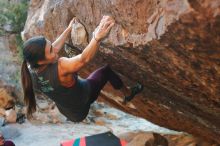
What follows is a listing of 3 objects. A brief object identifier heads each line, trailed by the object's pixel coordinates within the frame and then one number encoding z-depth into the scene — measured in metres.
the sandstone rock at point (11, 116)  8.86
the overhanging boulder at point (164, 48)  2.29
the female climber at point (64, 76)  3.07
